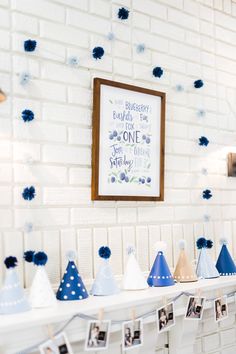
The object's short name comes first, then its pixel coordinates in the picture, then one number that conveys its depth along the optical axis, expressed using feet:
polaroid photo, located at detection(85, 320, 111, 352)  4.90
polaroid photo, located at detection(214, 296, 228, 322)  6.44
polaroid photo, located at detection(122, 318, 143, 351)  5.22
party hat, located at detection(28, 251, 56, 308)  4.99
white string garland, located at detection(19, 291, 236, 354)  4.53
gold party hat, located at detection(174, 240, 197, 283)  6.48
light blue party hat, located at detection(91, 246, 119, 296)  5.58
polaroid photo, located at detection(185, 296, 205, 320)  6.06
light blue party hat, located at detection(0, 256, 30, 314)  4.74
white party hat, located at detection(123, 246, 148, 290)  5.89
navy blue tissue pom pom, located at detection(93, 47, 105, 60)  6.28
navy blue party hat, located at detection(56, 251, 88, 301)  5.32
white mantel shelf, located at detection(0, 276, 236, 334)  4.47
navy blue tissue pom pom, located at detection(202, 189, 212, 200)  7.50
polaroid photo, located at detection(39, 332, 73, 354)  4.50
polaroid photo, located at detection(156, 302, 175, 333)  5.63
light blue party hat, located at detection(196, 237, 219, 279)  6.79
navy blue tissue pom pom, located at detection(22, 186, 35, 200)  5.54
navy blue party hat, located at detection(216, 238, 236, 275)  7.07
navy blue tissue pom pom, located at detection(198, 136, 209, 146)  7.52
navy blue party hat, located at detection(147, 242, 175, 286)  6.19
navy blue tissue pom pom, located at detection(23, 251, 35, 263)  5.46
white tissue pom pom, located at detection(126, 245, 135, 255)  6.10
